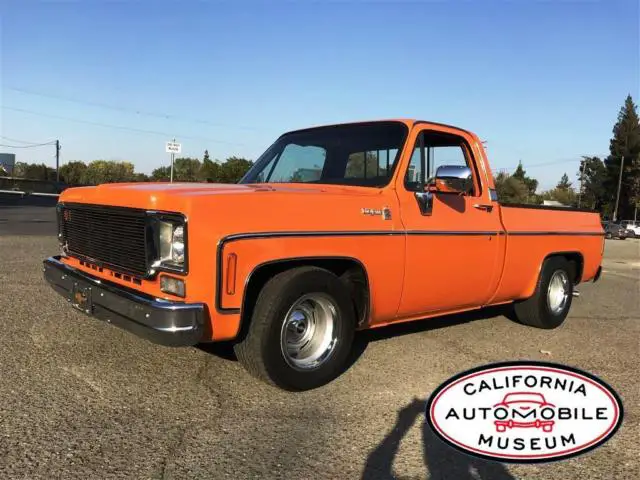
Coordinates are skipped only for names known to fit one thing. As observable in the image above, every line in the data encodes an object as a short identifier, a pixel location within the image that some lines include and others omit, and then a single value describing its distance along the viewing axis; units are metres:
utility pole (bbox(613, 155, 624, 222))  67.00
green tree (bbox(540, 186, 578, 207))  58.42
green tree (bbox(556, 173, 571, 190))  89.43
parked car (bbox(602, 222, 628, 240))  41.38
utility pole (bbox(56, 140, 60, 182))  68.12
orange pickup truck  3.18
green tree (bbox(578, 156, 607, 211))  75.81
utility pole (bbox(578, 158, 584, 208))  73.49
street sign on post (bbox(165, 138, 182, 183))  13.80
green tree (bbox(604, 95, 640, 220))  67.75
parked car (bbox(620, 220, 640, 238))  42.31
